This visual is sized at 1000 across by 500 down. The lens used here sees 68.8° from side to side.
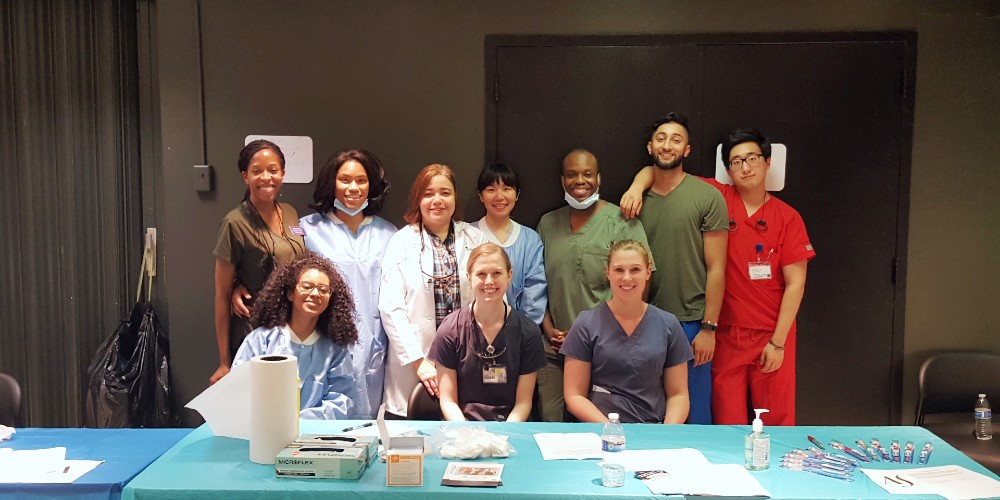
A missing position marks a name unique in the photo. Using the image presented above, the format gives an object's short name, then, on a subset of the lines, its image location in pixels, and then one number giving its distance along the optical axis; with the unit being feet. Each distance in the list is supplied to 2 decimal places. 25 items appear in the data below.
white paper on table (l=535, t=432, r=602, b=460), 6.64
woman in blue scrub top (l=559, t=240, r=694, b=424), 8.80
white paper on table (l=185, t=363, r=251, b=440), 6.99
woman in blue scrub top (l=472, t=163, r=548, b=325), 10.69
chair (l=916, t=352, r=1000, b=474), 11.14
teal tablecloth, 5.82
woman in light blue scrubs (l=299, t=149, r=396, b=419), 10.54
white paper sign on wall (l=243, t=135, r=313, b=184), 11.98
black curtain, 12.31
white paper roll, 6.40
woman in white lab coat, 10.30
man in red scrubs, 10.89
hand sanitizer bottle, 6.39
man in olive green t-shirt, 10.80
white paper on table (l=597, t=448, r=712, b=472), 6.41
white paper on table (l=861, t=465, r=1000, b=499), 5.89
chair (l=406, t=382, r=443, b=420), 8.98
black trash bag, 11.37
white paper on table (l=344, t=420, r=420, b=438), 7.14
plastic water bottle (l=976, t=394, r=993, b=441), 10.21
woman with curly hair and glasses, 8.92
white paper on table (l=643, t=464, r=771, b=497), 5.81
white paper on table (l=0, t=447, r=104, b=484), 6.12
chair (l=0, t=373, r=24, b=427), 9.28
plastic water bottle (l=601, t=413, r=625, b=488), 5.96
